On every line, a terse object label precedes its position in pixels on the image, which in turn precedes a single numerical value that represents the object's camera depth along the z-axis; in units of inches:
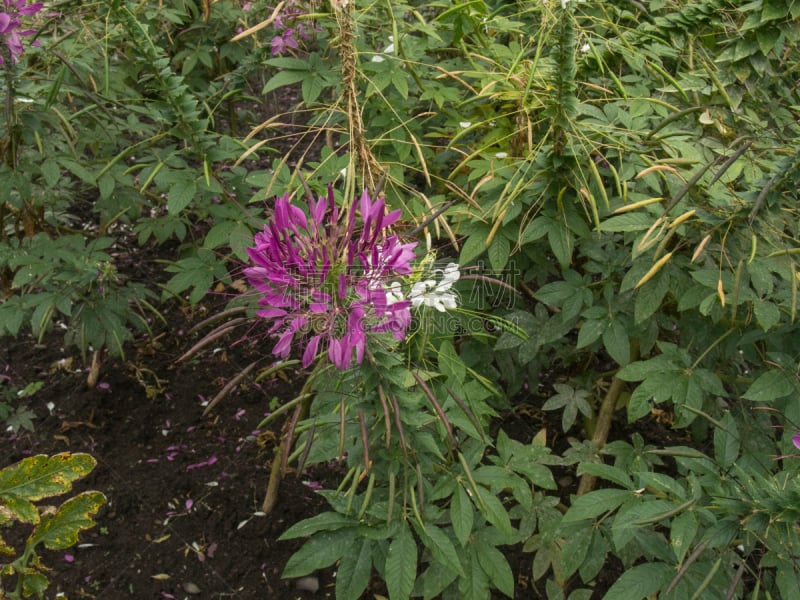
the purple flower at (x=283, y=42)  83.0
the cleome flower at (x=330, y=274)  40.7
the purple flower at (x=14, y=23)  66.1
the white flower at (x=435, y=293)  50.0
